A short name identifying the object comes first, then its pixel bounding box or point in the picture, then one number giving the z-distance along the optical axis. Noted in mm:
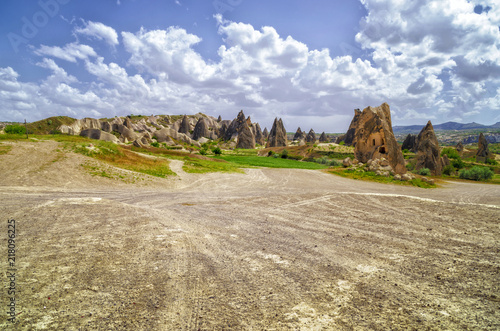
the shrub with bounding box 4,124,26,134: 41784
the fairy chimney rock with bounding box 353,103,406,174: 36250
